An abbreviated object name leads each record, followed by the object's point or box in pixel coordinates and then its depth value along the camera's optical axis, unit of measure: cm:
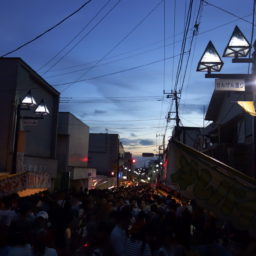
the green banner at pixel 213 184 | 338
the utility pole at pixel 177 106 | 2298
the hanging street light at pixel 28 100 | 1275
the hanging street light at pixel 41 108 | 1409
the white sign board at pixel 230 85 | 775
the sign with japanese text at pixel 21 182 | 985
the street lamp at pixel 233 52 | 733
